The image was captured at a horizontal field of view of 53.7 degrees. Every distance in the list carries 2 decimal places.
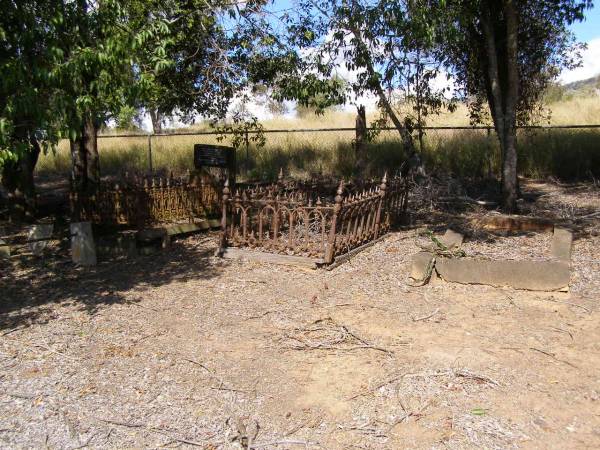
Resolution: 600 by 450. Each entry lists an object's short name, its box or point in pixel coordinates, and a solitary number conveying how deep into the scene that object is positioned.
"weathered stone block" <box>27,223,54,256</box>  8.49
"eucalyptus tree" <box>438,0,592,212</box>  9.29
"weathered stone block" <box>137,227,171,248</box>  8.63
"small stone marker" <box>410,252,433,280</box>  6.59
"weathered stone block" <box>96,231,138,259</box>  8.52
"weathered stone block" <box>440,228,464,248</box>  7.45
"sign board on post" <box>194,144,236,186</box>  10.61
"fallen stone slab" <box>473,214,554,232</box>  8.54
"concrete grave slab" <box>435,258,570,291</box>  6.06
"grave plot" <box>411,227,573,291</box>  6.11
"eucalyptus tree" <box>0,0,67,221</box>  4.70
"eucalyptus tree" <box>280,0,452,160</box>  8.51
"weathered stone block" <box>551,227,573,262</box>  6.83
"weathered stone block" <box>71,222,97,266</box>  8.02
